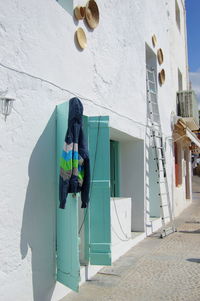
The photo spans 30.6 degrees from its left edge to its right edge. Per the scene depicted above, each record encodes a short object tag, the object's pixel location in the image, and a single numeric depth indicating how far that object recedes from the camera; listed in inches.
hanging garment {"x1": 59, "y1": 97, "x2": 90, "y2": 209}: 187.5
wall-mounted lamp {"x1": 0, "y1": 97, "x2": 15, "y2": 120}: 165.6
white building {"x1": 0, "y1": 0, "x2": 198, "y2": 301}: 170.6
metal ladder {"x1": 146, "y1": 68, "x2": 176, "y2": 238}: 421.1
